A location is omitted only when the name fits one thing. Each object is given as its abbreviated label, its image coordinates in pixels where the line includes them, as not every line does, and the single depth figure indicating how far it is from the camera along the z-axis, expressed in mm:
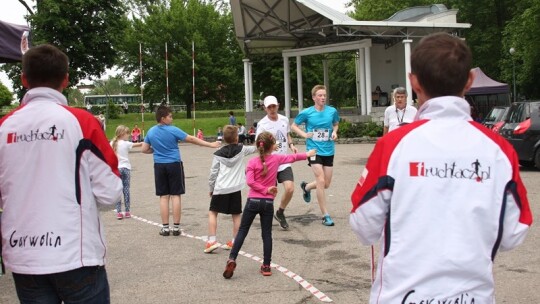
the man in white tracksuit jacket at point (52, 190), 2732
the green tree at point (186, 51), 50531
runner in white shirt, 8320
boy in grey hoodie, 6922
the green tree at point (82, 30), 38469
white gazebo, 27225
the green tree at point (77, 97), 85125
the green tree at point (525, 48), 27498
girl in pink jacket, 6035
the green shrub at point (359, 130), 27484
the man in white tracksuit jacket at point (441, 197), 2123
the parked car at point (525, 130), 14320
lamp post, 30556
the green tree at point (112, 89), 111500
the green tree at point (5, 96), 71562
